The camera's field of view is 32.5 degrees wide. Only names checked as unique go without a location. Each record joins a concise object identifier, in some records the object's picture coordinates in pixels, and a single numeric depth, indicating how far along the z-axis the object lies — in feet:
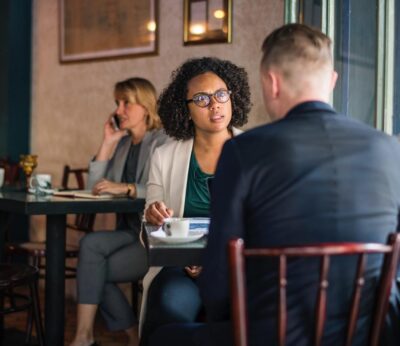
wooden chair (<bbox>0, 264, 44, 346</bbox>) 9.14
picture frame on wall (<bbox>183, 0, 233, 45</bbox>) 11.93
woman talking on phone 10.46
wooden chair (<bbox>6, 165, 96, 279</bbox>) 12.53
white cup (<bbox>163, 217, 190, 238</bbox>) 5.97
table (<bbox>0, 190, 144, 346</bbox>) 9.89
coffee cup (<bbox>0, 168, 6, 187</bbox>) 11.58
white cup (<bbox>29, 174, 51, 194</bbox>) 10.64
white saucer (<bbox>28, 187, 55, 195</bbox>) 10.60
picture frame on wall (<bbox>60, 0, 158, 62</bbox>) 13.71
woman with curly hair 8.41
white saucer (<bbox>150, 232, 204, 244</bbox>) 5.83
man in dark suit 4.49
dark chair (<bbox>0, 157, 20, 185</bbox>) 14.13
